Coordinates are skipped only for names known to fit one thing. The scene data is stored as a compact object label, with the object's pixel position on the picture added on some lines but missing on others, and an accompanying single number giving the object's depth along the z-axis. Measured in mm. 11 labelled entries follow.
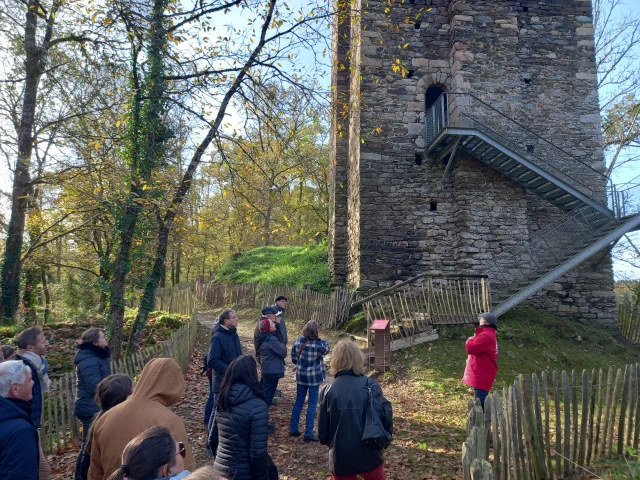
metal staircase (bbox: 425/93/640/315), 10102
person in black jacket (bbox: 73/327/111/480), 3967
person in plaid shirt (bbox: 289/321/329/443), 5152
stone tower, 11570
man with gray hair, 2314
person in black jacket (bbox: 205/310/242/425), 4879
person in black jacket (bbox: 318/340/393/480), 3053
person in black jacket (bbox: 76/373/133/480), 2748
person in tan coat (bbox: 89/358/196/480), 2479
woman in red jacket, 5125
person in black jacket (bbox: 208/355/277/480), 2941
